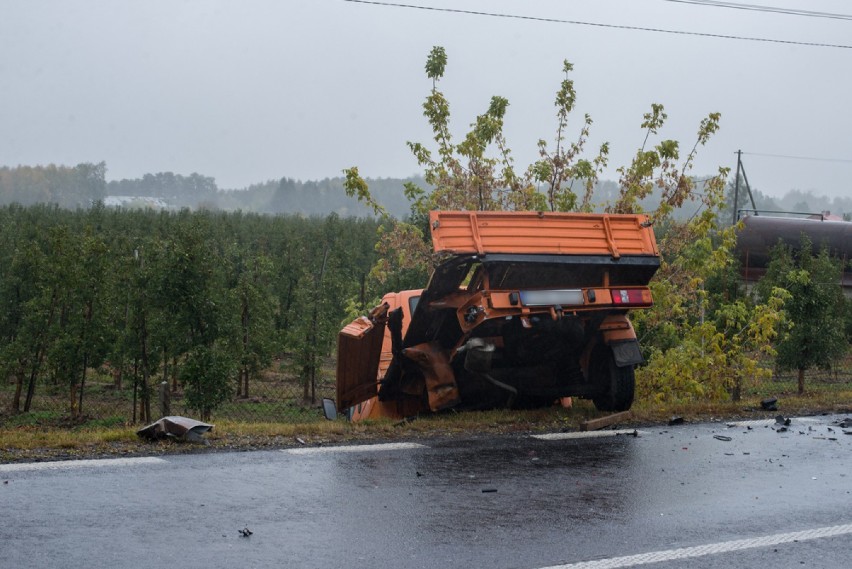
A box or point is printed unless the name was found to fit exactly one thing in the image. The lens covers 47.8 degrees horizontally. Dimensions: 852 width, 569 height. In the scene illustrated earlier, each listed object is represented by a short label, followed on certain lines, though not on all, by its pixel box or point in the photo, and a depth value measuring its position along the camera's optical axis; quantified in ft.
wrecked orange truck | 29.86
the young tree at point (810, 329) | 75.87
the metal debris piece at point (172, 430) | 25.45
